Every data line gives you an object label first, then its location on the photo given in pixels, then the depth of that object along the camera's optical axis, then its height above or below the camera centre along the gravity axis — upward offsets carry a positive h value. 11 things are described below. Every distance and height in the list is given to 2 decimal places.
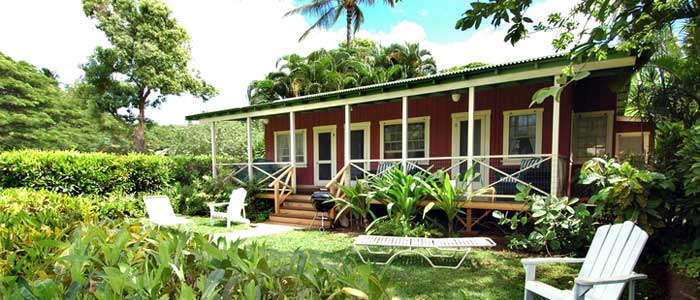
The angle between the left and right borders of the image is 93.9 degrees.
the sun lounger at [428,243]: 4.50 -1.47
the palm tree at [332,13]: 17.75 +7.03
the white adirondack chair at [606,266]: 2.42 -1.04
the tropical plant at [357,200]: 6.92 -1.30
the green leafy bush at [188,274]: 0.95 -0.46
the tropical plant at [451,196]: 5.98 -1.04
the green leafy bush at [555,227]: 4.87 -1.34
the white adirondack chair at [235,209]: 8.02 -1.73
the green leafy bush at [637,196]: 3.78 -0.67
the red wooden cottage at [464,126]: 6.34 +0.34
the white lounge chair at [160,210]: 6.92 -1.55
